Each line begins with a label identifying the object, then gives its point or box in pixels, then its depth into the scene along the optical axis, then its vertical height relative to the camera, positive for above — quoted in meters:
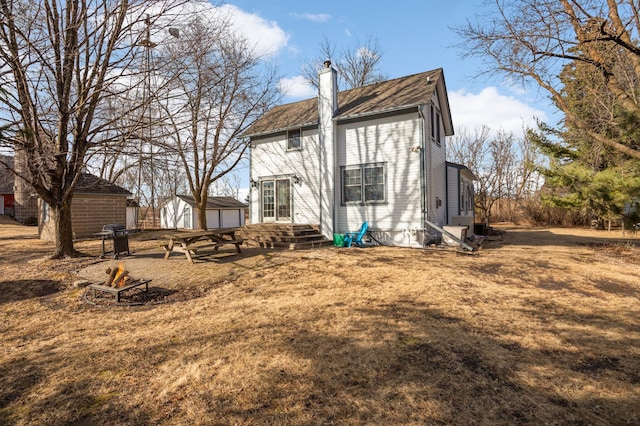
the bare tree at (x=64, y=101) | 8.37 +3.53
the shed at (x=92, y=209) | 18.83 +0.65
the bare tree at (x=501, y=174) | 29.08 +3.56
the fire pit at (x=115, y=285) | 6.65 -1.45
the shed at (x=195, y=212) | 34.81 +0.49
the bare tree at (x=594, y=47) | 8.39 +4.70
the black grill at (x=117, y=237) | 10.73 -0.64
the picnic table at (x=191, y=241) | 9.22 -0.75
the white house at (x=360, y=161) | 12.47 +2.33
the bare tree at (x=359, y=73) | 29.02 +13.07
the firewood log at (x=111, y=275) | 6.93 -1.25
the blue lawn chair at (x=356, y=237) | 12.84 -0.99
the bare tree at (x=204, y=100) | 9.34 +4.98
